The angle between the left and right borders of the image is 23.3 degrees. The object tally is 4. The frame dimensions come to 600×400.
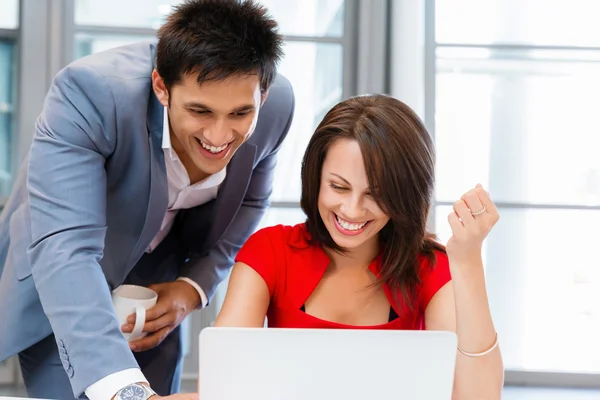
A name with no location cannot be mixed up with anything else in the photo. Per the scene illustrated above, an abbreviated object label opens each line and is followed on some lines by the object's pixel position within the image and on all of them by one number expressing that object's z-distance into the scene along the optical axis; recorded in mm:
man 2175
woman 2239
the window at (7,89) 4551
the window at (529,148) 4807
